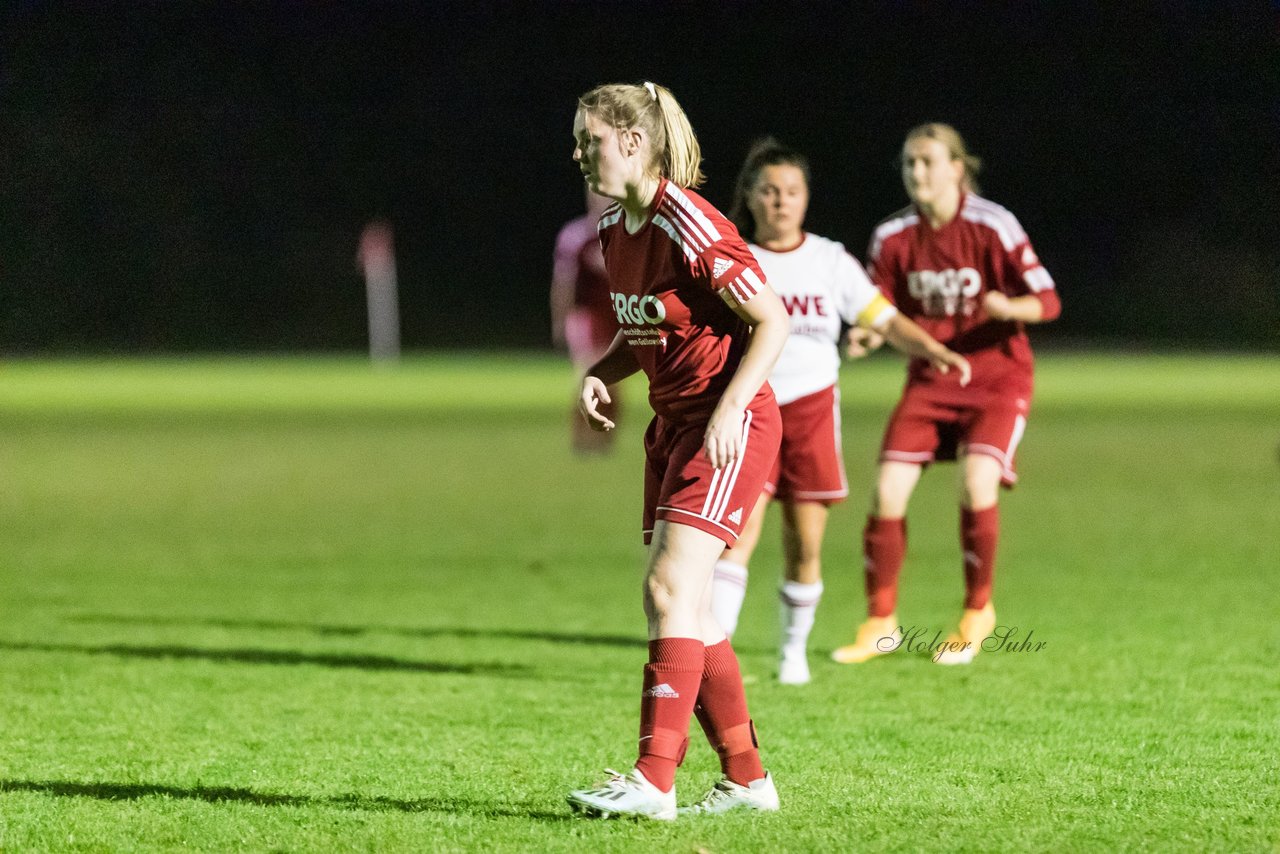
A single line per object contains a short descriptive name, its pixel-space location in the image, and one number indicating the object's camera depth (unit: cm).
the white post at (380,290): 9294
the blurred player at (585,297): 3266
